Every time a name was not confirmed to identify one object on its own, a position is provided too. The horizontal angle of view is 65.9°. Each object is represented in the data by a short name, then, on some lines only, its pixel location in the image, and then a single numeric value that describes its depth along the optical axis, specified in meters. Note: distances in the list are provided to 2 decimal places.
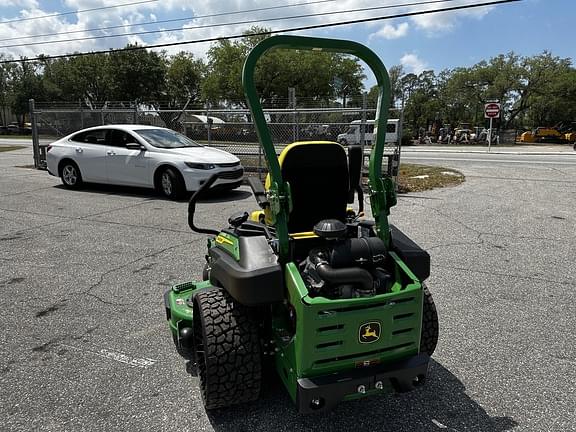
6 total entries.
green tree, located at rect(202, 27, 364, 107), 42.44
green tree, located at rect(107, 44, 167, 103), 50.88
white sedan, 9.21
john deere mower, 2.16
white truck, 11.84
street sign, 26.67
